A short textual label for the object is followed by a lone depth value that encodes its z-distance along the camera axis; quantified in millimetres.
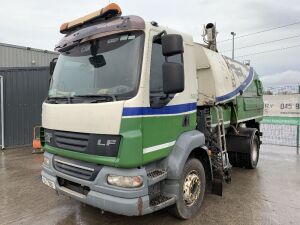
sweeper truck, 3275
